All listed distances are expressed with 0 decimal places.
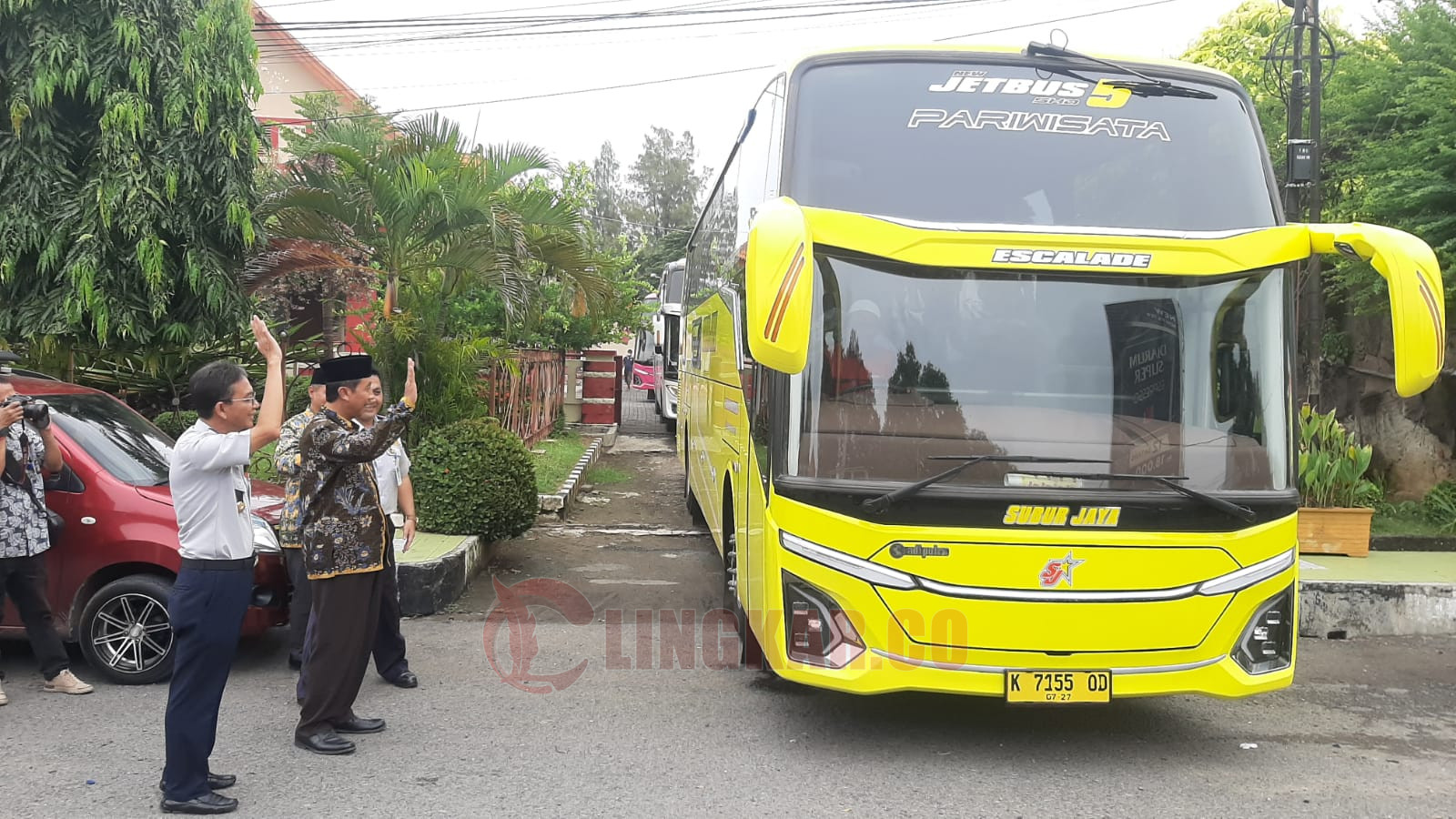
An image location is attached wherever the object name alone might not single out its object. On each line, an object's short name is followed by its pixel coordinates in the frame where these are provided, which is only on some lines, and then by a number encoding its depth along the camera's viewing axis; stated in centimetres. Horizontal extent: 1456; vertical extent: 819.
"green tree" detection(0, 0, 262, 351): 910
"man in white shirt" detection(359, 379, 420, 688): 595
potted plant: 862
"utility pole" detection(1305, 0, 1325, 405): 1077
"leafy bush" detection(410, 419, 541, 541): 872
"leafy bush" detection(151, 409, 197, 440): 1205
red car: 588
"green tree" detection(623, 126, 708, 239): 6669
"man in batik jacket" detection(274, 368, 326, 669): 521
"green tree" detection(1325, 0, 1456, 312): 961
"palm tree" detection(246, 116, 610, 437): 946
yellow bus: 471
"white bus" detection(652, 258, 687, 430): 2103
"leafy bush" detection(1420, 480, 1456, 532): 1084
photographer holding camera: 552
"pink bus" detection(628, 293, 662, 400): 3438
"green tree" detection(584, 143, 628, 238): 6725
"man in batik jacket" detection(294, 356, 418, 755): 493
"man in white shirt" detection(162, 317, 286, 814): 419
